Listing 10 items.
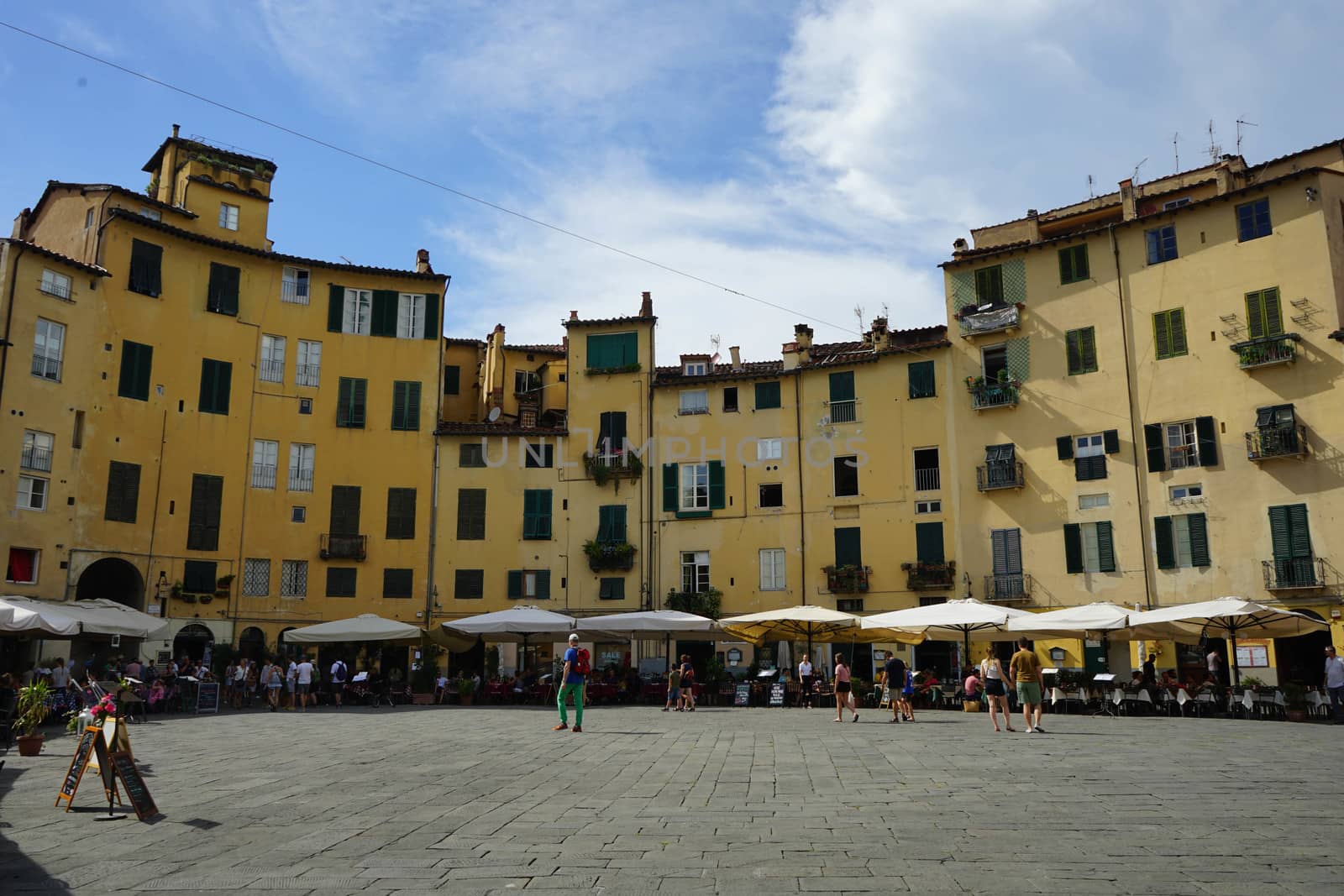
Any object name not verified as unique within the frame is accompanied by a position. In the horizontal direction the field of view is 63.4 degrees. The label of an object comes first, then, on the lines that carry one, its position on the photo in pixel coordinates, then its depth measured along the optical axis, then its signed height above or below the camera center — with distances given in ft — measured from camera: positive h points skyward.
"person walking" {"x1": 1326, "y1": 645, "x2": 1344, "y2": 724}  78.74 -1.94
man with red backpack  65.26 -1.19
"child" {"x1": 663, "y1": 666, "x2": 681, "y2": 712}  92.73 -2.68
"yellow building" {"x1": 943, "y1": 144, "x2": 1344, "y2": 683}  101.76 +25.64
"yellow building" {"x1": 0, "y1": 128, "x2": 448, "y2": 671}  113.19 +27.98
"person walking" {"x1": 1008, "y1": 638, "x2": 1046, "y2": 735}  65.21 -1.67
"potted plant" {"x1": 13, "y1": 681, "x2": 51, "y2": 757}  53.88 -3.01
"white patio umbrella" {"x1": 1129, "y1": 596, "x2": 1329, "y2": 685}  79.10 +2.51
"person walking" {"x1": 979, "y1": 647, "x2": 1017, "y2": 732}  68.64 -1.92
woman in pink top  76.64 -1.91
